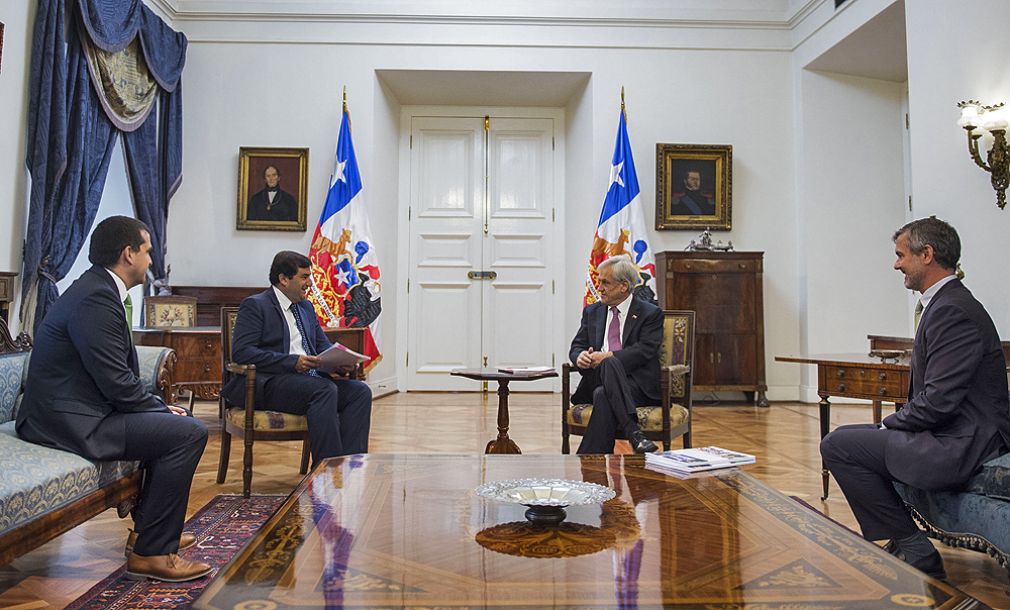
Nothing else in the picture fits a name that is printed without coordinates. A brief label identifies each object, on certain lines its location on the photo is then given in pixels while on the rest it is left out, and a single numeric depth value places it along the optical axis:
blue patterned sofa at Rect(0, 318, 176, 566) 1.97
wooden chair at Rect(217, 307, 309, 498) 3.43
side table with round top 3.82
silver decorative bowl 1.74
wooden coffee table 1.24
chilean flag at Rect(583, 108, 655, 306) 6.79
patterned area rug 2.15
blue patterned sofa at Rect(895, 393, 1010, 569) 2.07
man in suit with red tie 3.50
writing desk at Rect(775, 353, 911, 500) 3.21
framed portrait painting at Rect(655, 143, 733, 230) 7.17
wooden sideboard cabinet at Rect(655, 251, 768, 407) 6.82
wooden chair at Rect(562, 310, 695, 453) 3.56
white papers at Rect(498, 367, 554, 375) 3.84
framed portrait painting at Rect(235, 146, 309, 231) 7.06
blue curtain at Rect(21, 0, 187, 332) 4.88
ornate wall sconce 4.50
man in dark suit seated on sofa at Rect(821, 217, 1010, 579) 2.25
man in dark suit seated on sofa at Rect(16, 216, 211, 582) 2.32
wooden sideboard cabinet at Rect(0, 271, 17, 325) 4.20
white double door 8.18
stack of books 2.32
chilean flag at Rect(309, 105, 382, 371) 6.68
